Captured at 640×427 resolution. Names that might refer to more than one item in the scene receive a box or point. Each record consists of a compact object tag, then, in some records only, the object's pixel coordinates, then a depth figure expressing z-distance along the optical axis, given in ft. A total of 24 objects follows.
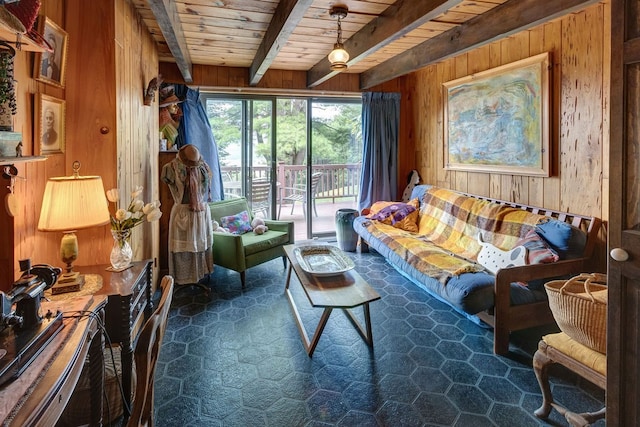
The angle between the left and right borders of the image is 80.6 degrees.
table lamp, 5.78
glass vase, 7.02
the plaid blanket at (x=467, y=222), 10.37
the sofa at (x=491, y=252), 8.18
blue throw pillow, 8.56
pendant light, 8.80
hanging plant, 4.63
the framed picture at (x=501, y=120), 10.36
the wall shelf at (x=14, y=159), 4.51
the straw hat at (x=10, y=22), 3.97
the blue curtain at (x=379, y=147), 16.66
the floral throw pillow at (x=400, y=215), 14.43
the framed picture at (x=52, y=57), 5.94
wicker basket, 5.42
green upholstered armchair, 12.00
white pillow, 8.84
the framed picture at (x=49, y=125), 6.10
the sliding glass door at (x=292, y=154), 16.03
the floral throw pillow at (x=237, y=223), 13.55
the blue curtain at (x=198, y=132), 14.44
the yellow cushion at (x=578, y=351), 5.39
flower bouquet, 7.03
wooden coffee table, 7.59
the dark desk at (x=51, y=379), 2.78
